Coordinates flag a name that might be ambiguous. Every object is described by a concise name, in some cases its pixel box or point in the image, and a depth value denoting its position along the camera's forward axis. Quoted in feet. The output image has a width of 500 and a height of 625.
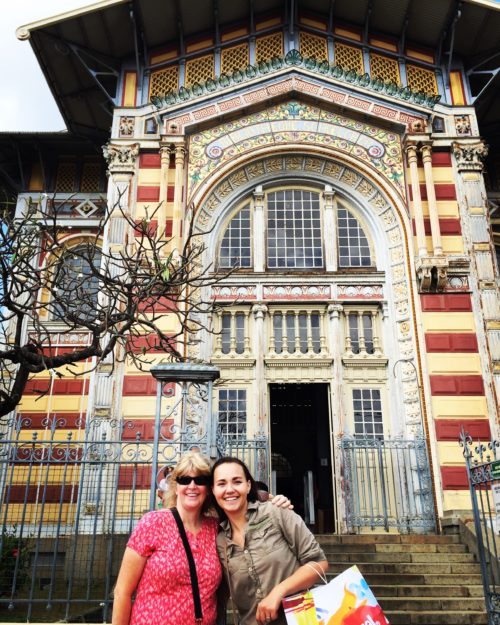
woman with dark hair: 10.12
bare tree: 22.88
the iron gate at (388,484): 37.32
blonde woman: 10.01
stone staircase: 24.71
